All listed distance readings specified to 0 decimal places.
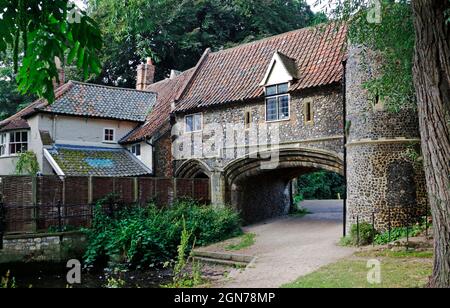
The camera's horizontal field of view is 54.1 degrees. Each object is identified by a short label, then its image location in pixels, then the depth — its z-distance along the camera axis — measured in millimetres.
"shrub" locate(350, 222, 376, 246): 13617
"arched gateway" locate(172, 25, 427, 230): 13961
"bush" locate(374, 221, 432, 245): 13055
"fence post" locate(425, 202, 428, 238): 12555
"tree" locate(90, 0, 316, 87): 32688
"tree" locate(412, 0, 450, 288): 6148
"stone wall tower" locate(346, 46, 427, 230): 13766
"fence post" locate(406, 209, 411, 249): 13470
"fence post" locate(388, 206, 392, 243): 13343
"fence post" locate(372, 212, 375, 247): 13523
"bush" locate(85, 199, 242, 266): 15789
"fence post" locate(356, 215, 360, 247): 13641
